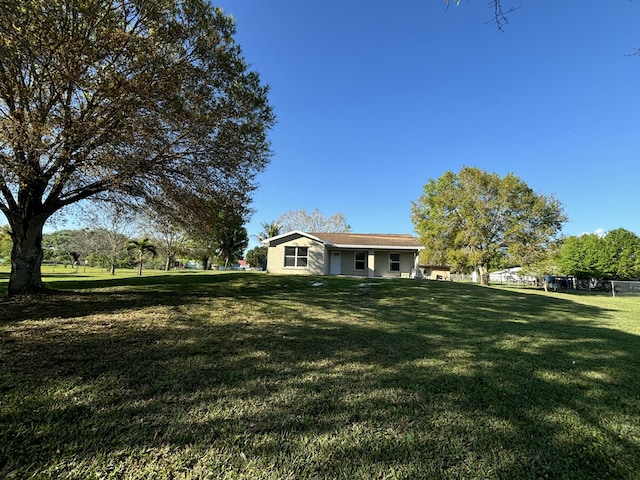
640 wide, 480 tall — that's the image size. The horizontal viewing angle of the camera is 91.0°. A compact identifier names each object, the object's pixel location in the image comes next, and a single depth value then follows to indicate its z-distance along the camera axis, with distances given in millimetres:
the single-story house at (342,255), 20750
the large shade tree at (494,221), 26281
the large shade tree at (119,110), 6090
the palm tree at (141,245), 26391
